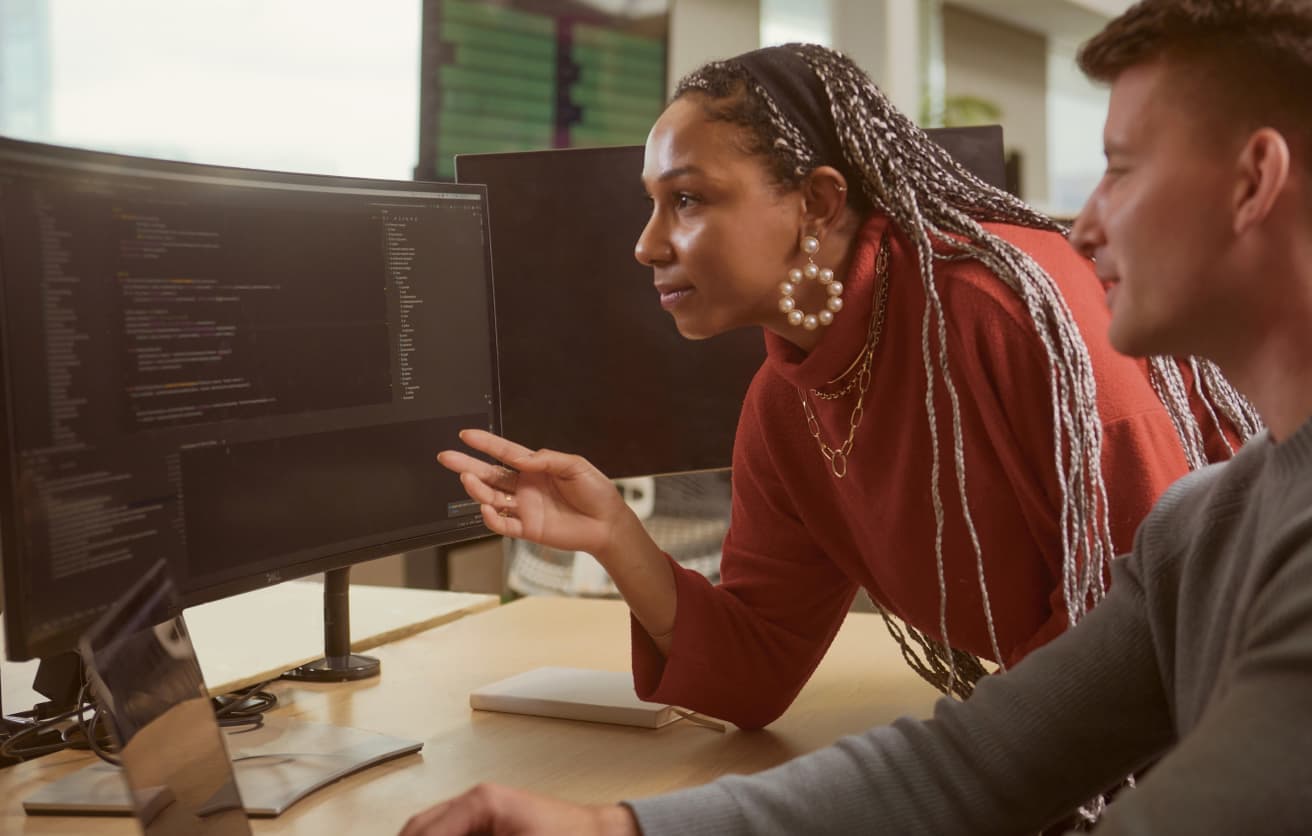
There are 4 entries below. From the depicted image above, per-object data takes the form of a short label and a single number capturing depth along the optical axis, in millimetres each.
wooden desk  1043
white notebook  1241
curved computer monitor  895
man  610
